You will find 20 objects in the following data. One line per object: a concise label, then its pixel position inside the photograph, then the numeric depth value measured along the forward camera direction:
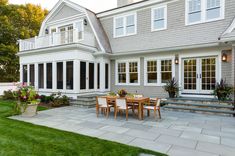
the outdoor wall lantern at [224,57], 8.32
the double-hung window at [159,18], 10.14
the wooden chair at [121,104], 6.61
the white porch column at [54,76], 11.24
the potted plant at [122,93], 7.32
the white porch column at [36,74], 12.21
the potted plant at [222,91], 7.81
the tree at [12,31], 19.62
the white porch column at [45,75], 11.74
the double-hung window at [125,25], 11.26
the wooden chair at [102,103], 7.15
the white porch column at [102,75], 11.39
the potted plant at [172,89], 9.22
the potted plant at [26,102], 7.22
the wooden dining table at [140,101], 6.66
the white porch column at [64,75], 10.77
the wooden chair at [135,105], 7.24
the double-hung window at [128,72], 11.21
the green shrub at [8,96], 12.55
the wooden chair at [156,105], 6.55
